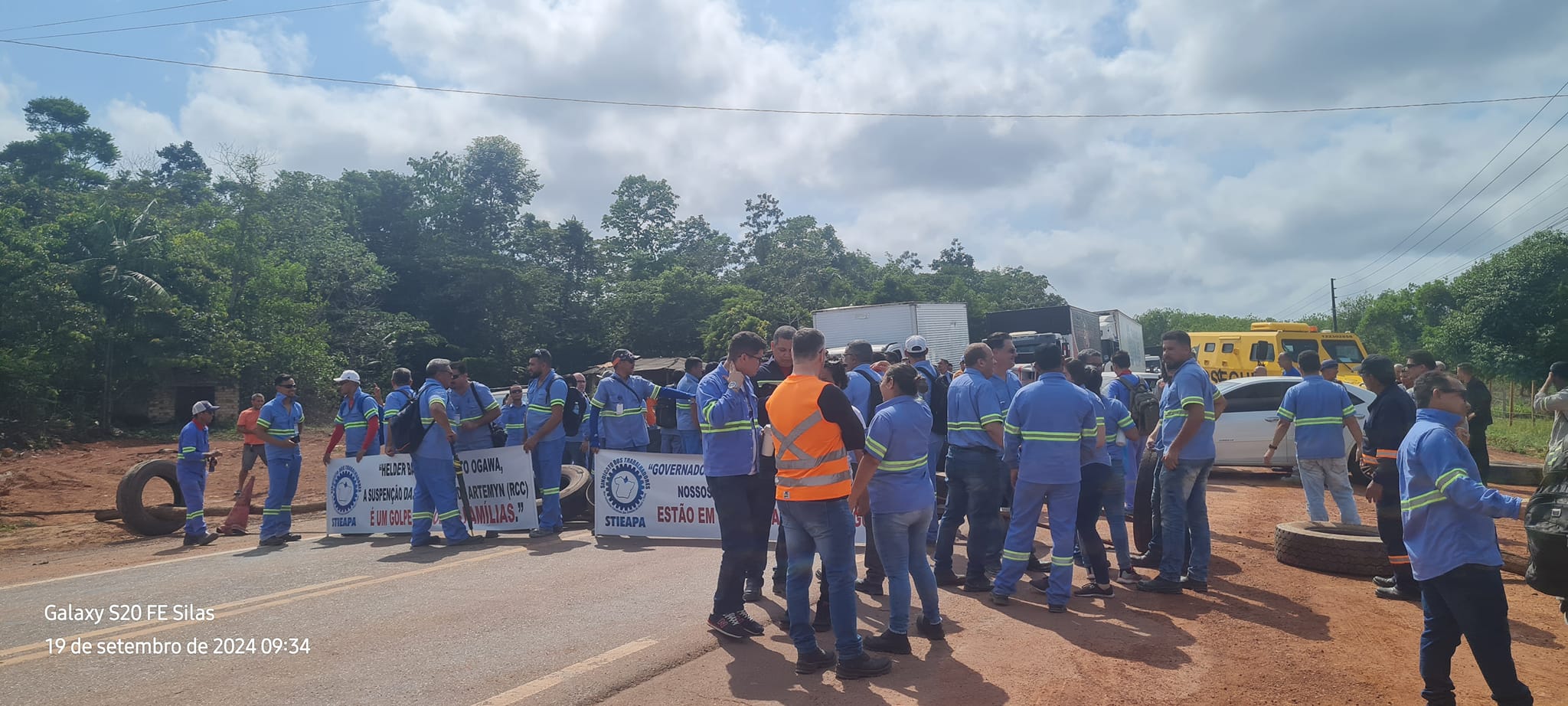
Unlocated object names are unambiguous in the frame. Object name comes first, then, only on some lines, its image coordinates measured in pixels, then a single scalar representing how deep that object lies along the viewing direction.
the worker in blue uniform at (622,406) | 10.99
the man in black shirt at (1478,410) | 10.82
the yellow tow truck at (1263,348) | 21.77
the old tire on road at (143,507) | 11.53
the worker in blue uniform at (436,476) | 9.46
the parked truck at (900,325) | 22.41
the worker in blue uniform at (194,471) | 10.83
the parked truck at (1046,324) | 24.59
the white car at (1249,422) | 14.02
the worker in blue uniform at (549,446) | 10.12
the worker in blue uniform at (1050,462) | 6.17
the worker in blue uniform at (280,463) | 10.52
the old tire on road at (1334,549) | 7.22
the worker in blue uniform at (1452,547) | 4.02
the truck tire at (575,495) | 10.84
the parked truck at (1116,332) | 30.11
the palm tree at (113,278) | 25.77
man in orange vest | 4.87
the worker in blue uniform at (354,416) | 11.35
